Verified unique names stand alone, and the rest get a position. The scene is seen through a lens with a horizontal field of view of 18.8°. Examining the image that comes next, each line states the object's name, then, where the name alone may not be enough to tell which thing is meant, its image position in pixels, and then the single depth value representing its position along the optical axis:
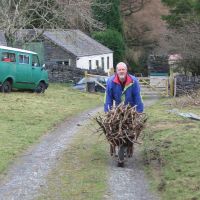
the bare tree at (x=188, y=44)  41.41
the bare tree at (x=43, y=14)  39.26
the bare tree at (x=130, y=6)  79.50
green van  27.40
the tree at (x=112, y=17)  67.09
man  11.26
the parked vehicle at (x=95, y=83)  40.09
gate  39.91
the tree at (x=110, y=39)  66.81
